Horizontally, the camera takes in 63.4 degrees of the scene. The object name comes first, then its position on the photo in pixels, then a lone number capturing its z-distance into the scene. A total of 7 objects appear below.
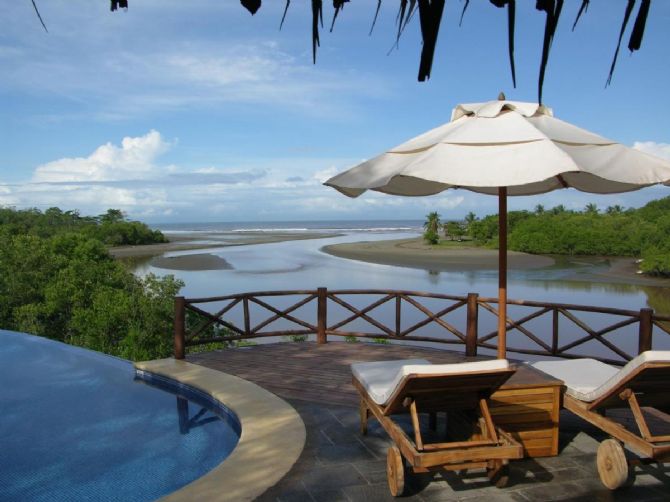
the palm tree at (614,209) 68.57
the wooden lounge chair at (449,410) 3.08
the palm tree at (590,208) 68.44
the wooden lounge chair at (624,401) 3.09
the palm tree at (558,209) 62.89
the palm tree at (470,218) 59.27
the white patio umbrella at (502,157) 3.26
